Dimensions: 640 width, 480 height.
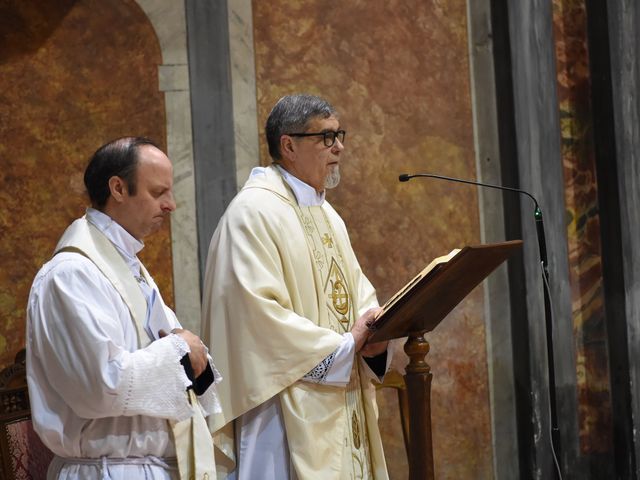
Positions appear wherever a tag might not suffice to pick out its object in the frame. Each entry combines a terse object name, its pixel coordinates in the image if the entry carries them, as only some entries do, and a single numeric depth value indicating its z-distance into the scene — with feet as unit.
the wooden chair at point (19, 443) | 22.56
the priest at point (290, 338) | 24.97
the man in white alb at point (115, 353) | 17.72
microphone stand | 28.32
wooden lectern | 22.31
